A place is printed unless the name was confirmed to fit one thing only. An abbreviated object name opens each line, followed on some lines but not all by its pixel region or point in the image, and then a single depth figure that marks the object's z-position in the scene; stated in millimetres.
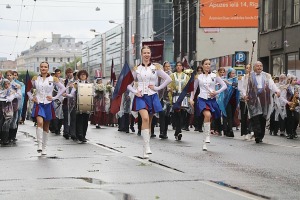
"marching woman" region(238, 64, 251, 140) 19734
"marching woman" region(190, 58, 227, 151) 16766
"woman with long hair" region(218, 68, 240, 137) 22578
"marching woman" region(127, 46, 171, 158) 14289
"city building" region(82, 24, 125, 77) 123125
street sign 36750
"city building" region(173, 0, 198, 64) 66250
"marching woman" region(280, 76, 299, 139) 22078
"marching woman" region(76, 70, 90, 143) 19156
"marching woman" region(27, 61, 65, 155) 15703
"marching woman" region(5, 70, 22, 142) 19219
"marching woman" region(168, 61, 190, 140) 19672
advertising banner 50719
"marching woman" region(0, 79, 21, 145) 18859
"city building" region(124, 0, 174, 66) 88562
